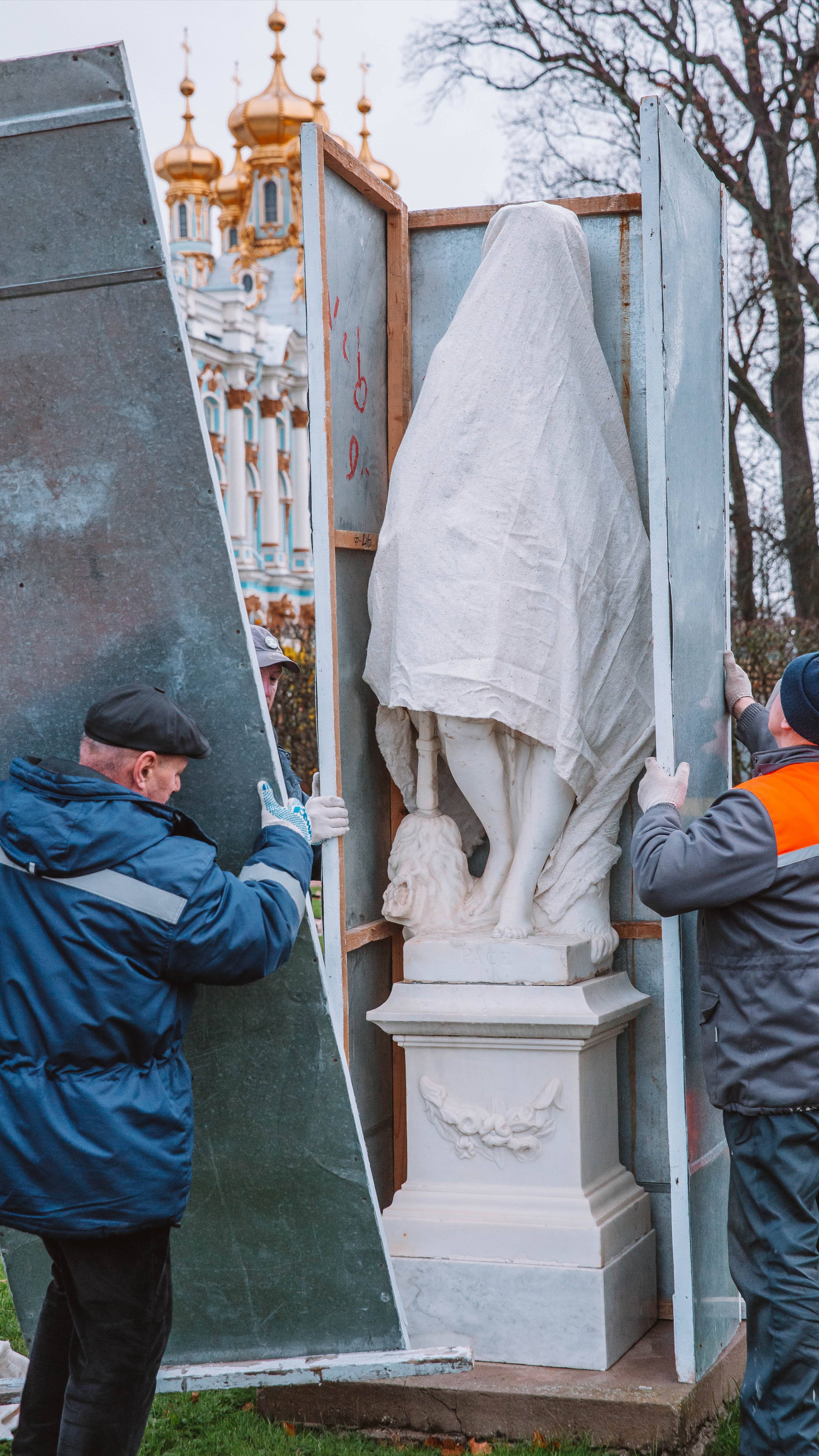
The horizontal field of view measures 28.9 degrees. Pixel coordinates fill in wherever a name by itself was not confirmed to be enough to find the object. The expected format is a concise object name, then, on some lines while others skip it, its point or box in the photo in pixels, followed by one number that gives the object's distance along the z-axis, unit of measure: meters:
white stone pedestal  3.81
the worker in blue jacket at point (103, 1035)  2.60
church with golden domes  35.16
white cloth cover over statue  3.94
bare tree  14.05
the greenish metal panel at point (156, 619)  2.92
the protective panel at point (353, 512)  3.83
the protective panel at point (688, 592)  3.58
